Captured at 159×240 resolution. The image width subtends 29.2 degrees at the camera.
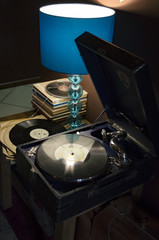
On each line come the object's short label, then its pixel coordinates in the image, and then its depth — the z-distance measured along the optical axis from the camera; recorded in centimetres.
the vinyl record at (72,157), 115
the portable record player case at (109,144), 102
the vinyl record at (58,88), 179
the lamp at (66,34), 131
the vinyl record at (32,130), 156
